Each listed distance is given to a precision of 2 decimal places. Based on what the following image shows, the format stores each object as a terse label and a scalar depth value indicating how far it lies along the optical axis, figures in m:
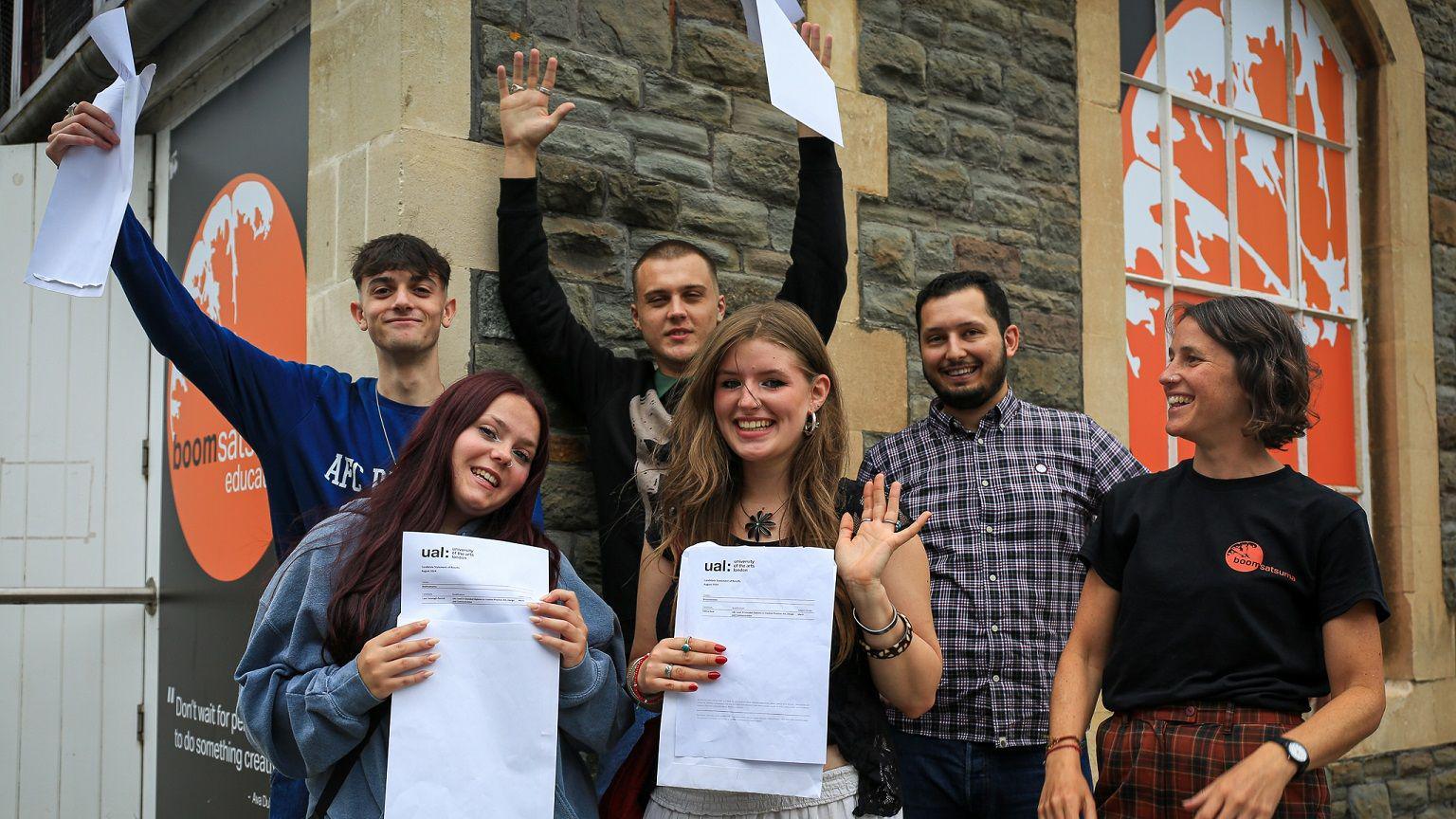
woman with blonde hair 2.28
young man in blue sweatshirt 2.93
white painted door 4.90
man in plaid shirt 3.12
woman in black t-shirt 2.26
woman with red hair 2.12
